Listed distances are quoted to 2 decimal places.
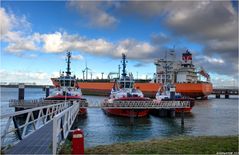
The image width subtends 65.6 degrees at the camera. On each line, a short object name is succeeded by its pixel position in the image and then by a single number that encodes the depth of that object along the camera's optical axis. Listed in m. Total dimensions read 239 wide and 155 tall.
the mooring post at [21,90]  24.34
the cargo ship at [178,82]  56.45
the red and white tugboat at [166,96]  28.25
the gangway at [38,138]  6.23
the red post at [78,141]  5.56
